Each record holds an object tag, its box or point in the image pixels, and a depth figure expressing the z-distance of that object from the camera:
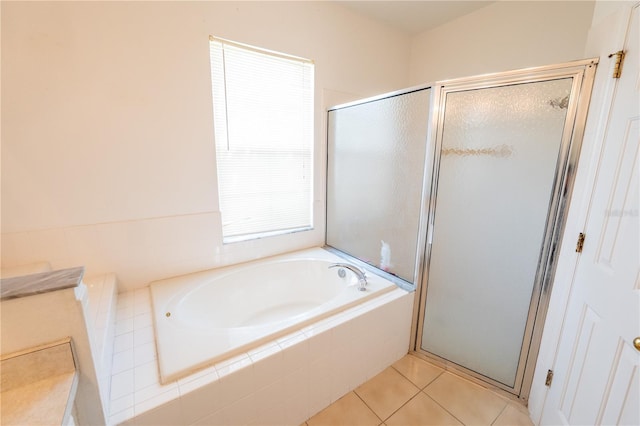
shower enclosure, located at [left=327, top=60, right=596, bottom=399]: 1.21
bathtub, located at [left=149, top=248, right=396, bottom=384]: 1.18
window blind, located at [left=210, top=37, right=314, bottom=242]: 1.82
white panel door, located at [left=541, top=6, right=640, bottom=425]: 0.87
